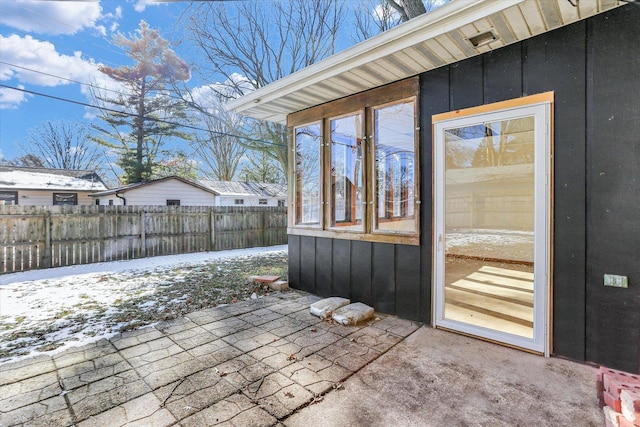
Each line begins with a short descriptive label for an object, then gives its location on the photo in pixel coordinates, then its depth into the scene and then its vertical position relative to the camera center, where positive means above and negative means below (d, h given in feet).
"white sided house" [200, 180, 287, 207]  49.93 +3.34
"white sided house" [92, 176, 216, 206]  38.78 +2.52
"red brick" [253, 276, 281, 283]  14.35 -3.21
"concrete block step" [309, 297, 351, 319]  10.20 -3.30
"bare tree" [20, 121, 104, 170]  56.34 +12.65
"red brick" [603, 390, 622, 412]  5.00 -3.27
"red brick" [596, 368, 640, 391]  5.50 -3.18
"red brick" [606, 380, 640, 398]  5.14 -3.08
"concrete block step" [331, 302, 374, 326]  9.61 -3.34
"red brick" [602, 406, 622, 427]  4.73 -3.35
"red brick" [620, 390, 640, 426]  4.58 -3.06
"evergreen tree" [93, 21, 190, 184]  42.47 +17.19
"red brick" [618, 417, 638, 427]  4.51 -3.22
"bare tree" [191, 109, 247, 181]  53.42 +10.84
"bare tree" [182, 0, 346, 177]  32.48 +19.11
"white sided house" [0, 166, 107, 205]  36.17 +3.39
